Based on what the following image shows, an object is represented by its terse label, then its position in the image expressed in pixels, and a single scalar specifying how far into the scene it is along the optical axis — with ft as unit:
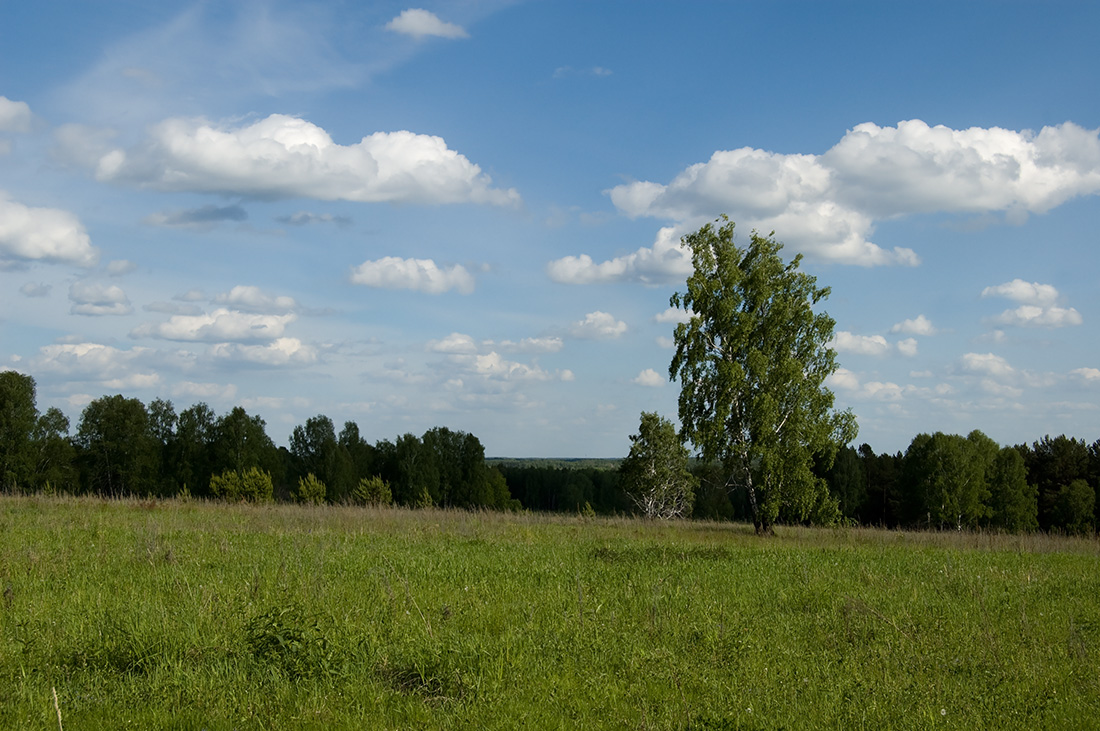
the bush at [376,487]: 154.40
